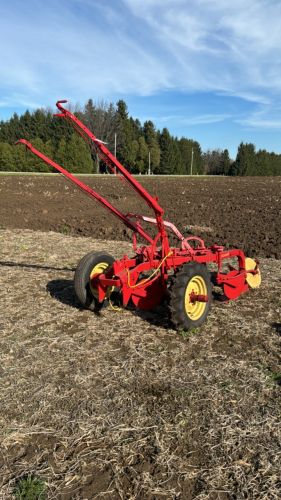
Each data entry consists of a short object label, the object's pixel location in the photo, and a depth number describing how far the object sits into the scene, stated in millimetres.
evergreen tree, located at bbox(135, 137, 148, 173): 73875
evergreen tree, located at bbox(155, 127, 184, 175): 79750
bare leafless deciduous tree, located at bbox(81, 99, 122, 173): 72562
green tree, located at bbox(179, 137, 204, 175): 87938
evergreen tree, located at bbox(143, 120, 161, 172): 76250
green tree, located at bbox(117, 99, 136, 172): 71875
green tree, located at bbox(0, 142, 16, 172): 54750
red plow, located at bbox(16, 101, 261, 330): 4590
